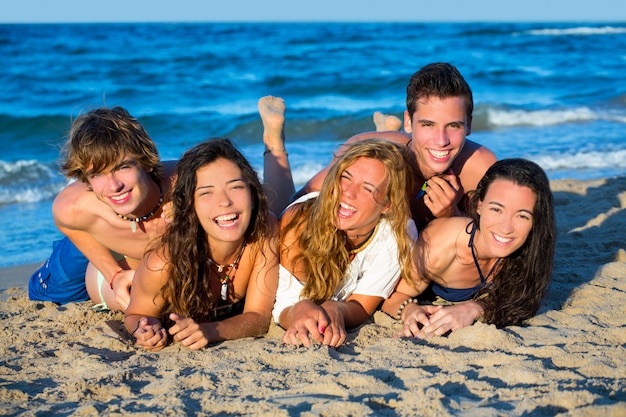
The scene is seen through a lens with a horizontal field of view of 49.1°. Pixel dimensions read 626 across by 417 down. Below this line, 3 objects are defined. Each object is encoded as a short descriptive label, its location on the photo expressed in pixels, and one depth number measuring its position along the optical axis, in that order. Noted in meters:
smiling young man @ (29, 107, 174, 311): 3.63
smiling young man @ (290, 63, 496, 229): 4.03
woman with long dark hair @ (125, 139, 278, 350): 3.44
